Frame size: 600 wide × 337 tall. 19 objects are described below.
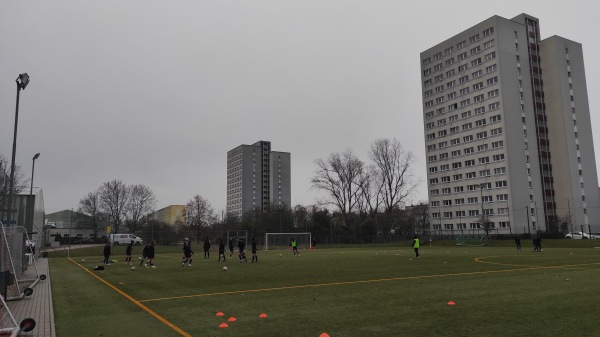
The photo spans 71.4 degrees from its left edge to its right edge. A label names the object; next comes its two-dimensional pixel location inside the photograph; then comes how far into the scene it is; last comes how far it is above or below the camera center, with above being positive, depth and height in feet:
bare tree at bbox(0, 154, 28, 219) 131.95 +17.79
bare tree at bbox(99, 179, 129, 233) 298.15 +20.95
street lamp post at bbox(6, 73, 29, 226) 63.16 +22.07
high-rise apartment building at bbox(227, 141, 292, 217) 606.14 +76.51
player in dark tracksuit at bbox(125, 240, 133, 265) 93.24 -4.89
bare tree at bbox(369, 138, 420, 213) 271.90 +35.10
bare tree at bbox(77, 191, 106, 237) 304.91 +15.55
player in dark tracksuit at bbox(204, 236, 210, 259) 119.44 -4.38
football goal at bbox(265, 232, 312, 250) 194.80 -5.50
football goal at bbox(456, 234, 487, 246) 201.88 -8.00
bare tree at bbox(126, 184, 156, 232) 306.35 +19.96
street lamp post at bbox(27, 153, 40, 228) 122.27 +7.96
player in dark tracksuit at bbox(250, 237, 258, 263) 97.12 -4.90
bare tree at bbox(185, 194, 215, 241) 326.57 +15.48
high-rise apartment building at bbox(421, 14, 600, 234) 289.94 +65.66
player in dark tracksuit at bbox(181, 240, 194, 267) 86.99 -4.57
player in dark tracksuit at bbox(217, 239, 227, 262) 102.04 -4.27
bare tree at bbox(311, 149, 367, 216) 268.62 +29.89
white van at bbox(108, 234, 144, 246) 205.44 -3.82
